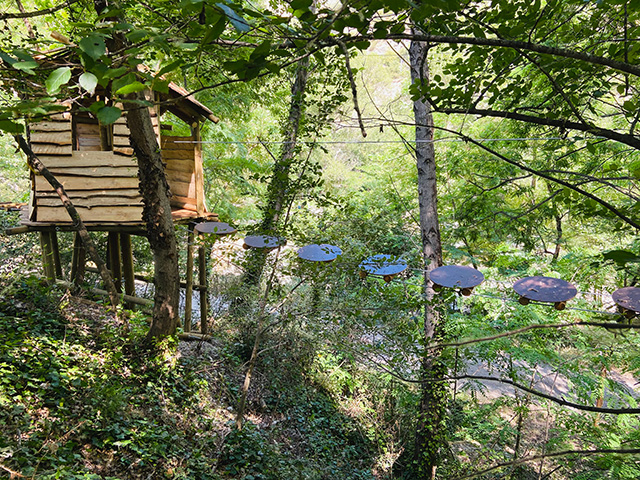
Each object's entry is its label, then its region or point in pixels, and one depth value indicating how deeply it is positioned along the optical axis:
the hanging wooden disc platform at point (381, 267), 5.14
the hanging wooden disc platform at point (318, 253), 5.07
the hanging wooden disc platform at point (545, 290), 4.22
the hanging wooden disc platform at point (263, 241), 5.07
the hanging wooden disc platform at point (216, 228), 5.18
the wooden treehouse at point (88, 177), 5.18
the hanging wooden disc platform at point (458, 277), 4.64
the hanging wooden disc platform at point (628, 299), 3.68
